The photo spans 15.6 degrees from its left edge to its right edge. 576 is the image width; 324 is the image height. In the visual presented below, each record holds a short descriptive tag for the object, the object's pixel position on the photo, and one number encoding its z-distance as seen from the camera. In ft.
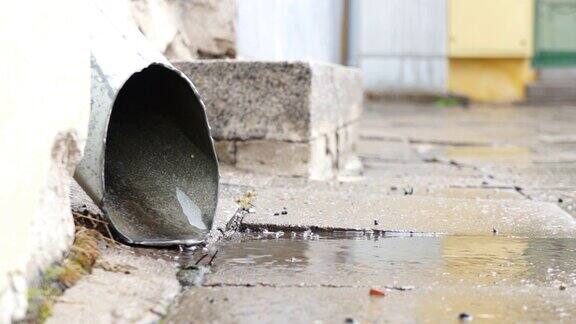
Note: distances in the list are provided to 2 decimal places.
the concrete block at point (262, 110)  8.75
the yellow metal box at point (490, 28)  20.31
